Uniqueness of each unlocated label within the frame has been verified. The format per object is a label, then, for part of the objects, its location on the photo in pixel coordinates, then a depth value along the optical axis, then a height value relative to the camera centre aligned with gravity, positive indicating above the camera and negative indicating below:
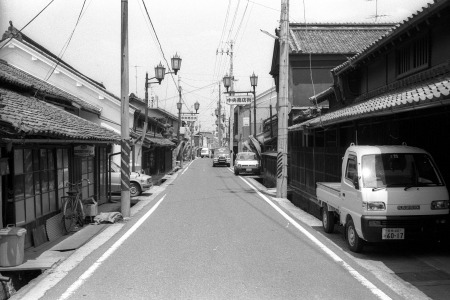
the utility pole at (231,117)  51.58 +3.83
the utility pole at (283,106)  18.81 +1.75
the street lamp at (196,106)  55.76 +5.30
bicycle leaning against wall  11.95 -1.70
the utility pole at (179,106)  50.54 +4.87
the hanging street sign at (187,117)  62.16 +4.33
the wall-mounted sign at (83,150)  13.99 -0.03
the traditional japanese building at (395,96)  9.41 +1.09
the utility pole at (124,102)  14.19 +1.51
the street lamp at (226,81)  39.88 +6.00
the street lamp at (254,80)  37.31 +5.67
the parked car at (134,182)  20.58 -1.58
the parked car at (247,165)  37.00 -1.49
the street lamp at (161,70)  24.35 +4.34
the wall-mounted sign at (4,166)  8.60 -0.31
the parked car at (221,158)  54.47 -1.30
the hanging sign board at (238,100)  41.43 +4.44
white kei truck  8.12 -0.97
